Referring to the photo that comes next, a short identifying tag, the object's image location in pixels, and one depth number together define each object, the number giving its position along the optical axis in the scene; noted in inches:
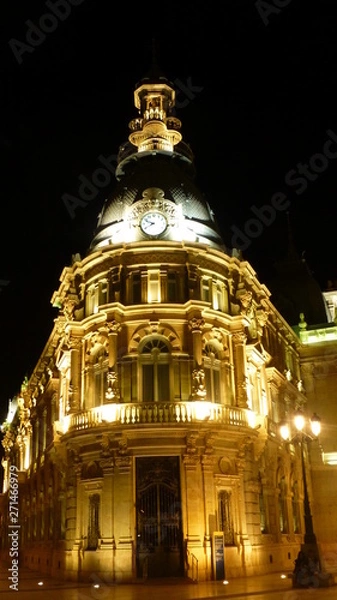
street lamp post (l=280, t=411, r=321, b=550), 883.4
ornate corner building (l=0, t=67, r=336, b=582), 1096.8
